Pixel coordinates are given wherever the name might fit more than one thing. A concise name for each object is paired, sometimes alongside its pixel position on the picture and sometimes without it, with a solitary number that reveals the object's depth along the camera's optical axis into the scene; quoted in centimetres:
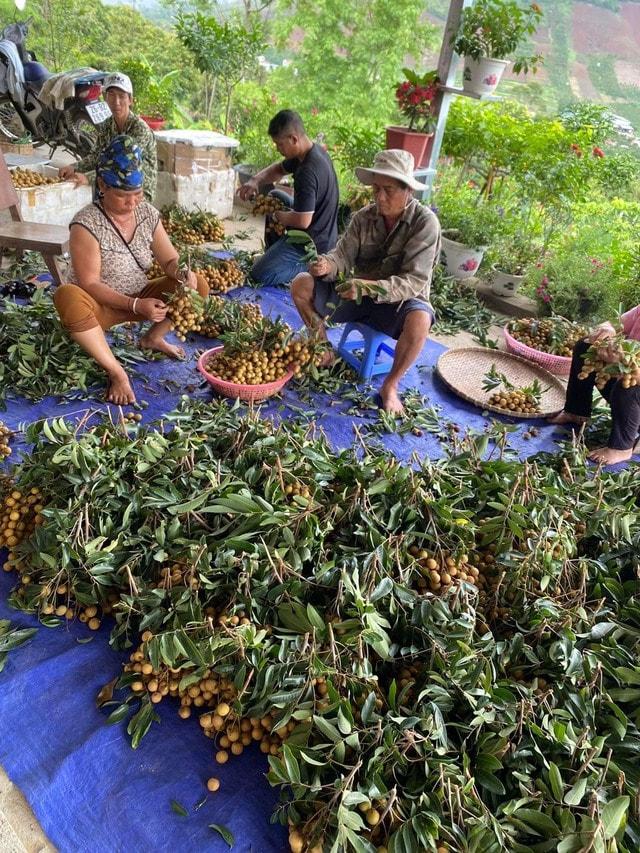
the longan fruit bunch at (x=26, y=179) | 407
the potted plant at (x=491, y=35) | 423
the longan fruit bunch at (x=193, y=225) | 440
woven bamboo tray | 313
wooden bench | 304
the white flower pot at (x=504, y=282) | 450
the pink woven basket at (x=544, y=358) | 348
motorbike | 425
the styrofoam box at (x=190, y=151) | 491
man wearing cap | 342
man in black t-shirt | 327
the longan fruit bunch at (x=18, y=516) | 172
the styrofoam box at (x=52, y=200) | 394
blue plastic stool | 307
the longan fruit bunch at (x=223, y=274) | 373
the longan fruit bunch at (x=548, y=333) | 356
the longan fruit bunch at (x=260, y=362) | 265
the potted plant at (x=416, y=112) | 463
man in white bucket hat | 273
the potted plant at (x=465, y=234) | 454
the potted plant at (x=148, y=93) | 623
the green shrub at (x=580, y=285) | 397
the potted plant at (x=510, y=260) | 453
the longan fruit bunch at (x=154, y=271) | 329
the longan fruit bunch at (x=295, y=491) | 169
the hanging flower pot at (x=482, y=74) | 429
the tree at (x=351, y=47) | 1085
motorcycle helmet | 470
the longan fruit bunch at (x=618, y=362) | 247
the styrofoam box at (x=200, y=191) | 501
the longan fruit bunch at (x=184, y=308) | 265
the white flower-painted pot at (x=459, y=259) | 455
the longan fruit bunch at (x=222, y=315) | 307
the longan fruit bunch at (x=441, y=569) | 152
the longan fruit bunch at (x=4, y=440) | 205
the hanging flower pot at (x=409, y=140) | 466
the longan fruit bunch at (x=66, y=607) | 154
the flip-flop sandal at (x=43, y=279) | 348
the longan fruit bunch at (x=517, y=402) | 303
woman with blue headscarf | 239
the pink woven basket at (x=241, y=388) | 261
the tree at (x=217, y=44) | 556
